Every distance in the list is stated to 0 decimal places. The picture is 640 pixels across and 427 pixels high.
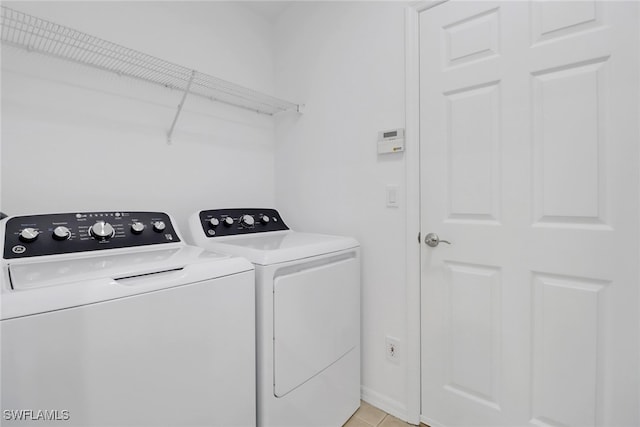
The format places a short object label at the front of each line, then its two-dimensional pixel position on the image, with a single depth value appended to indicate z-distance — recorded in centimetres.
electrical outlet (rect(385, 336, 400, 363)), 163
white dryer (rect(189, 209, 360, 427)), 120
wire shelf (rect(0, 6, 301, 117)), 125
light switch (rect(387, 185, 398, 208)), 162
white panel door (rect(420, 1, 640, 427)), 110
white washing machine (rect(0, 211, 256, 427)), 71
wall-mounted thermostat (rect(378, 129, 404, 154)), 158
